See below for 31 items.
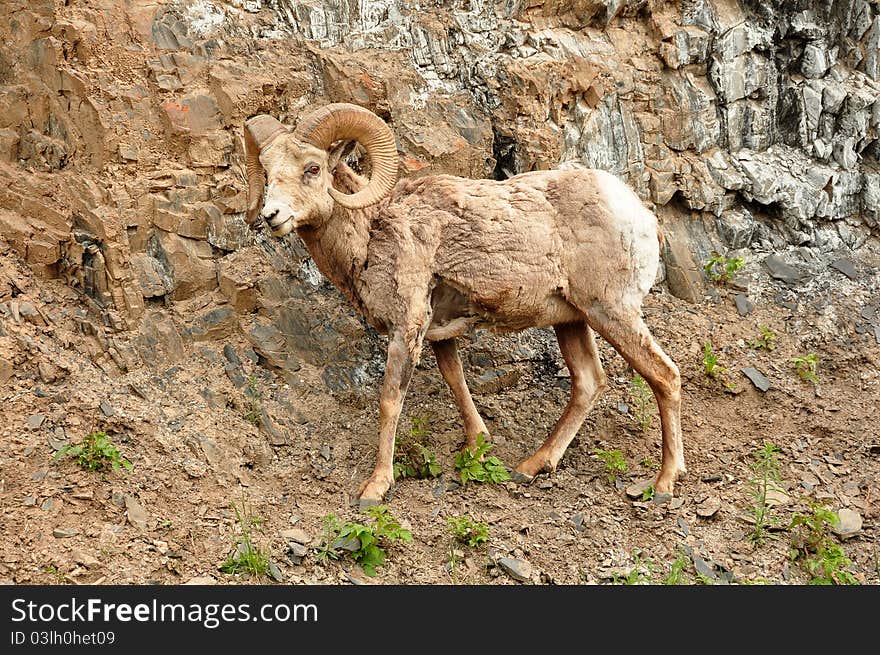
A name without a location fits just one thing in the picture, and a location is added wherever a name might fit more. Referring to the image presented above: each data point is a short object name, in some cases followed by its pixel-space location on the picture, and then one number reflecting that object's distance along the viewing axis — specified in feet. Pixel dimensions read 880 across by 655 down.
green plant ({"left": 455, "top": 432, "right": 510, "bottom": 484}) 28.25
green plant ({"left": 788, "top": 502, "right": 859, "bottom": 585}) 25.21
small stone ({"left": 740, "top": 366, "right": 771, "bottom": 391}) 33.75
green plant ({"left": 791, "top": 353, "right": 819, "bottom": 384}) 34.30
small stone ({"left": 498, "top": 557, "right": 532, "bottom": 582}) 24.54
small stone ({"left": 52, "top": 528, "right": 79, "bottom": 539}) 23.09
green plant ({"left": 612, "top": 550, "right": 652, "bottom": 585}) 24.53
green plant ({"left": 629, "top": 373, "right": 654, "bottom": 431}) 32.40
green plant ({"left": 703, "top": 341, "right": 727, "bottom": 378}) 33.96
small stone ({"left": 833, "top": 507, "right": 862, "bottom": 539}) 26.99
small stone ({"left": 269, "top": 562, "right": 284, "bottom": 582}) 23.09
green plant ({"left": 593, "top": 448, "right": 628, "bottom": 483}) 29.45
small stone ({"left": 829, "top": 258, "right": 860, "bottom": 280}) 38.17
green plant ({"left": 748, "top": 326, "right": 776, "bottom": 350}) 35.55
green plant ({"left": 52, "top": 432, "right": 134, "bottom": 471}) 25.03
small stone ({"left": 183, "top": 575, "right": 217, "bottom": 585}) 22.48
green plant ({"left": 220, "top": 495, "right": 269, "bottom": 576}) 23.14
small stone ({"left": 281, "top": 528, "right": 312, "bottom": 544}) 24.80
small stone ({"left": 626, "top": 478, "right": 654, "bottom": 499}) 28.37
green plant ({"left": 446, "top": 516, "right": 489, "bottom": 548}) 25.46
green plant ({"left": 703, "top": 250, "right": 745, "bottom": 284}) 37.47
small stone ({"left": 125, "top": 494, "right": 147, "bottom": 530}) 24.03
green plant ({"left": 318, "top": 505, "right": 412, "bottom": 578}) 24.30
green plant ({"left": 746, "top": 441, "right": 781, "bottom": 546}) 26.76
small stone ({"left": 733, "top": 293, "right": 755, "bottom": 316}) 36.88
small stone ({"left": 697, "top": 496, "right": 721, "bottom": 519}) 27.53
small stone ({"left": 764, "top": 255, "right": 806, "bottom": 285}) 37.83
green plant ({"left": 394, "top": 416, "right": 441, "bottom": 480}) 28.45
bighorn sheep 26.27
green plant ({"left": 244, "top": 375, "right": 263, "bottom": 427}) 28.84
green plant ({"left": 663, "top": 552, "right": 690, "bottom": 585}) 24.53
